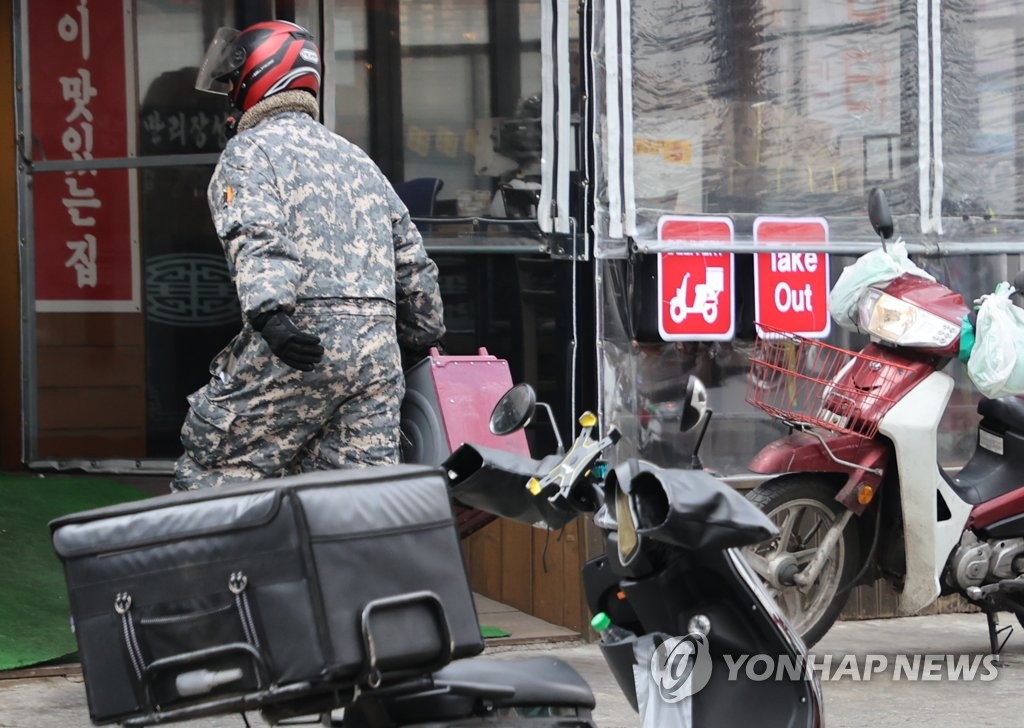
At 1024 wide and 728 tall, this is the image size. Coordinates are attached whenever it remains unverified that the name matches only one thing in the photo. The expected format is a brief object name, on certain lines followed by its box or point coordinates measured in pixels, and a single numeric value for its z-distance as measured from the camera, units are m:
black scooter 4.91
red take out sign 11.73
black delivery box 4.68
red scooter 10.16
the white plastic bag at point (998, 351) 9.80
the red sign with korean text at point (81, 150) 14.58
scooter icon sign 11.43
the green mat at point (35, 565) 10.45
